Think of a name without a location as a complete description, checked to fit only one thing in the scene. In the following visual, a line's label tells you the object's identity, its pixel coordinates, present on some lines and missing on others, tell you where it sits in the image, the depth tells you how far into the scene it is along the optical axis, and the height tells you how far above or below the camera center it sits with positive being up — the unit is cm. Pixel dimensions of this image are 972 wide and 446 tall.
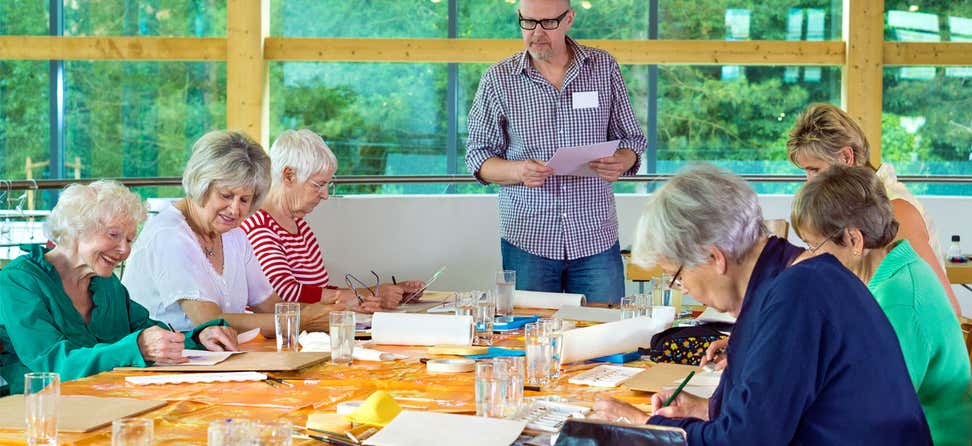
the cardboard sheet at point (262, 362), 259 -39
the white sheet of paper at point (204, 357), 270 -39
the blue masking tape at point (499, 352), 288 -40
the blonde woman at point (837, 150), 355 +16
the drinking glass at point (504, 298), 360 -32
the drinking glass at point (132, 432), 166 -35
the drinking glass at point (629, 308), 327 -32
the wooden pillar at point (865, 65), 839 +100
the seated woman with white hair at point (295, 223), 395 -10
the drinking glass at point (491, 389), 215 -36
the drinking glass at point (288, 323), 294 -33
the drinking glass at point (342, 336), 276 -34
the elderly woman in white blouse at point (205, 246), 335 -16
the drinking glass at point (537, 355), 254 -35
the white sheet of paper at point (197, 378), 249 -40
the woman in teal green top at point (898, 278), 238 -18
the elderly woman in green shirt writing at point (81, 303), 272 -29
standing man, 445 +20
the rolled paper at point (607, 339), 279 -36
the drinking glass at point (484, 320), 313 -34
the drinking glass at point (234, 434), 162 -34
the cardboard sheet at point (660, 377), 246 -40
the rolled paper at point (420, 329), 303 -36
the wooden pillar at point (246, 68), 820 +93
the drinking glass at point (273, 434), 163 -34
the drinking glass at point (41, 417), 192 -38
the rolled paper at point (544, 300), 384 -35
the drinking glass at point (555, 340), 259 -33
